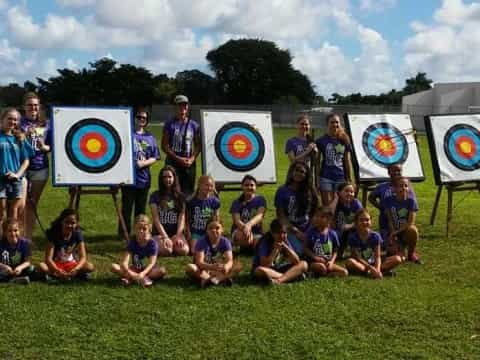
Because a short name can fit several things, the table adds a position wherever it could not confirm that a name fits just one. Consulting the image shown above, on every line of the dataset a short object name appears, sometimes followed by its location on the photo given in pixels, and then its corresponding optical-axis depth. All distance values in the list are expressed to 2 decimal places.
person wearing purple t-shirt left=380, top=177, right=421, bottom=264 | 7.45
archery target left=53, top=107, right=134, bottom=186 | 8.06
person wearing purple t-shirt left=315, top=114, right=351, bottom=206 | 8.20
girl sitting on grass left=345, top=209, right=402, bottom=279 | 6.67
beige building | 53.41
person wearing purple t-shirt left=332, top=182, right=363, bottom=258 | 7.43
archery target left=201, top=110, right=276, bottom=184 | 8.86
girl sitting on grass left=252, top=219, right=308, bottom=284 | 6.26
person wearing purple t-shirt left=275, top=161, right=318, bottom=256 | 7.39
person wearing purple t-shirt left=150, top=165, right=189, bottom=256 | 7.55
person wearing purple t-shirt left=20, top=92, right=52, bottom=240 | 7.54
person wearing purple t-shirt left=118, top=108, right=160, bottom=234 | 8.41
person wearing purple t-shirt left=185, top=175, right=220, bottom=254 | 7.56
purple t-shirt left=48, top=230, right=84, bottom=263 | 6.39
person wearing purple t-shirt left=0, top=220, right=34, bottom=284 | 6.09
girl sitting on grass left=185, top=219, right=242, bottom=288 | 6.16
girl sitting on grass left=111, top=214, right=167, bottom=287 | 6.15
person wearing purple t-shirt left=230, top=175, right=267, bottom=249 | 7.58
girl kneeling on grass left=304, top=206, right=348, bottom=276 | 6.57
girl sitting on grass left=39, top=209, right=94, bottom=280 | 6.29
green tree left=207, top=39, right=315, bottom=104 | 86.56
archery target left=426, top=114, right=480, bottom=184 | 9.45
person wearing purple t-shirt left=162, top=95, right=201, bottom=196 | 8.40
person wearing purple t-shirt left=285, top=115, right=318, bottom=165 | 8.27
